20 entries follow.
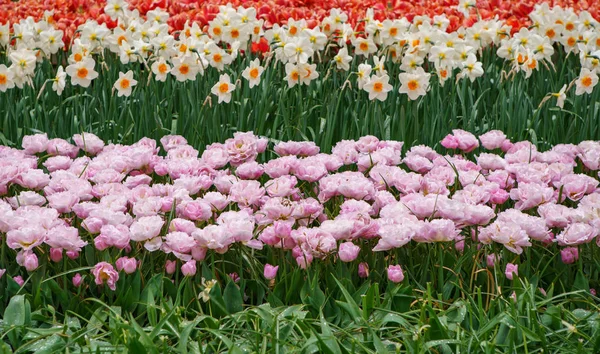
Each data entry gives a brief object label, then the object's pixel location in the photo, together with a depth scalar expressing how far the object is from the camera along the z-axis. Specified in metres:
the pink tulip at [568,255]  2.30
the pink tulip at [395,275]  2.15
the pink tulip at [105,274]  2.11
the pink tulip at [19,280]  2.21
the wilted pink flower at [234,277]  2.26
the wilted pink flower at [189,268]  2.15
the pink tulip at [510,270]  2.19
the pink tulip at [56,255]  2.21
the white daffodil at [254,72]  3.77
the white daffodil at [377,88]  3.61
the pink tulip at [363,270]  2.26
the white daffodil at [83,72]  3.83
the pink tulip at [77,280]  2.16
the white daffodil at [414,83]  3.63
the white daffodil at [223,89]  3.61
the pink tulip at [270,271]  2.21
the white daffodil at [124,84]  3.70
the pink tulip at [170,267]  2.22
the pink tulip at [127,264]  2.15
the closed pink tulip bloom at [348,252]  2.16
